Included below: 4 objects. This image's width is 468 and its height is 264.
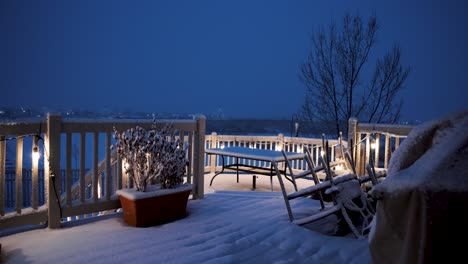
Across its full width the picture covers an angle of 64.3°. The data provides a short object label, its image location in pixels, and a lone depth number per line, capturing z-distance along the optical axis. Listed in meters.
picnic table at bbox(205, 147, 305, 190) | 5.77
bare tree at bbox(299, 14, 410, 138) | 11.28
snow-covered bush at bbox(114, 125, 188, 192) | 3.87
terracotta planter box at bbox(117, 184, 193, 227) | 3.72
